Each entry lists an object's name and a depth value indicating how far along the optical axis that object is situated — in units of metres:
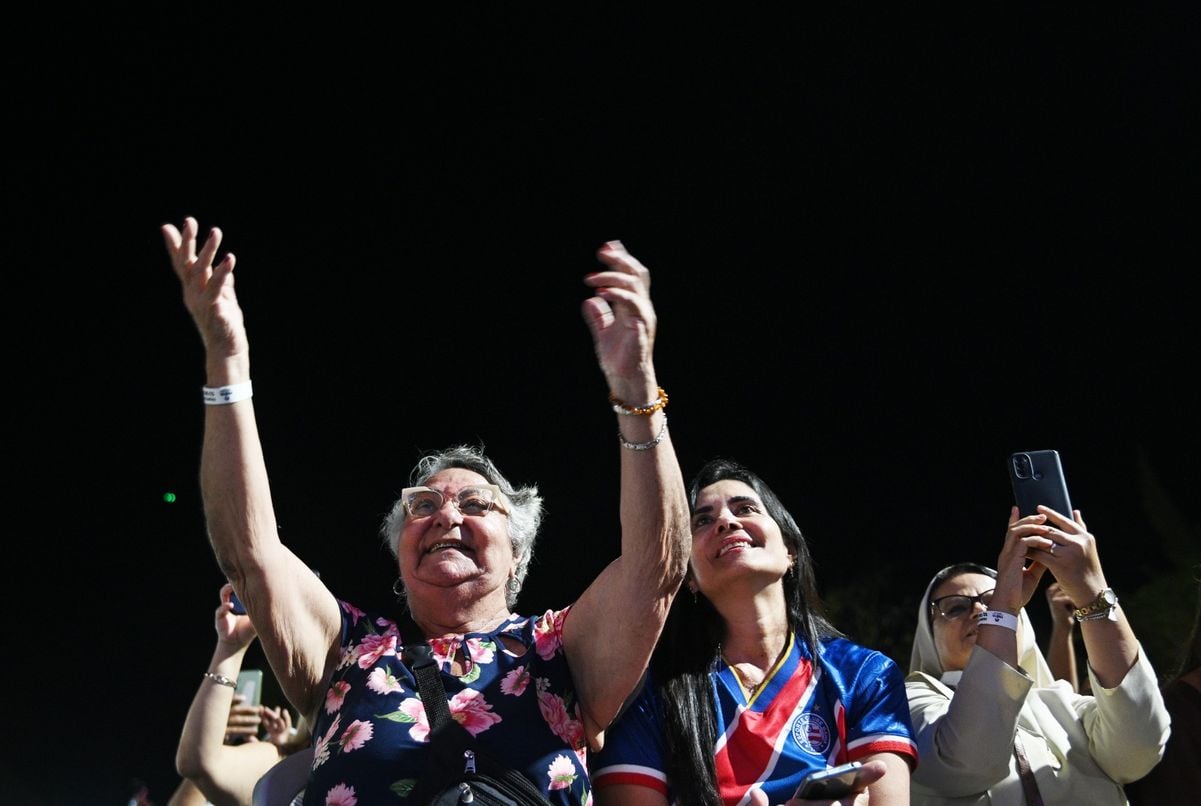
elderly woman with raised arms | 1.68
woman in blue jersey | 1.89
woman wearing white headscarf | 2.09
